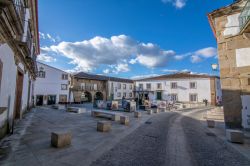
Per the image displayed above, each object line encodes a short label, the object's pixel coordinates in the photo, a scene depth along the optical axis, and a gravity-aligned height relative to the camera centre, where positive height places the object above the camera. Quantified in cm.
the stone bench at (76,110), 1482 -186
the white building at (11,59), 475 +154
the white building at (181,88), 3022 +119
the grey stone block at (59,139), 471 -158
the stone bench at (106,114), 1069 -179
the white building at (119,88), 4280 +150
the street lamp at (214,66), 1142 +220
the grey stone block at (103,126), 718 -171
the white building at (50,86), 2675 +136
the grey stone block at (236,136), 621 -190
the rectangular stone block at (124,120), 947 -184
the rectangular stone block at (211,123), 947 -203
